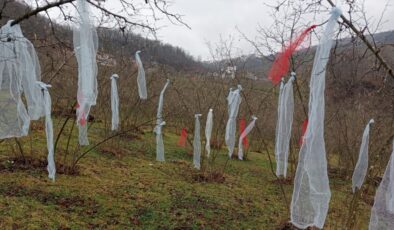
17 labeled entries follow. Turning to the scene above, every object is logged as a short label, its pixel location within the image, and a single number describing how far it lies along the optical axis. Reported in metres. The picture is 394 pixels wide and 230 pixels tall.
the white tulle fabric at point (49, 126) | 3.83
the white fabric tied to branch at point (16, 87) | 3.53
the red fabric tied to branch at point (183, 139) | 7.74
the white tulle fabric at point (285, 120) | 3.63
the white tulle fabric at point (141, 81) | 5.68
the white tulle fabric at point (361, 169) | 3.63
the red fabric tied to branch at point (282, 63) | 3.13
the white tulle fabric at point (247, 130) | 5.46
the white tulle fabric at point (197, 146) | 6.55
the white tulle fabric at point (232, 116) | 6.10
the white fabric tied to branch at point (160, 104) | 7.08
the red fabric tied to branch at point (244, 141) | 7.42
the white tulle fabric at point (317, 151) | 2.68
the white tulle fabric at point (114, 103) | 5.76
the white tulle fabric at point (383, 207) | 2.87
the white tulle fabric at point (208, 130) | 6.62
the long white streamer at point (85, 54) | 3.26
